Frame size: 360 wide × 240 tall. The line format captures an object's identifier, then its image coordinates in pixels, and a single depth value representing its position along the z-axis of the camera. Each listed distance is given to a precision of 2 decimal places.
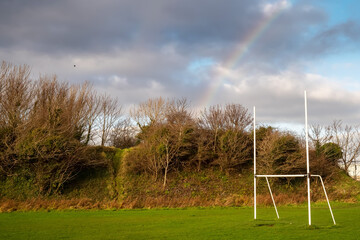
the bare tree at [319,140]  43.03
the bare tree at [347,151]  46.97
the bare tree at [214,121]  42.28
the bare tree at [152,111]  50.75
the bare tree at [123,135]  54.91
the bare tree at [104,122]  53.75
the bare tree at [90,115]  43.20
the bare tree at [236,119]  42.90
